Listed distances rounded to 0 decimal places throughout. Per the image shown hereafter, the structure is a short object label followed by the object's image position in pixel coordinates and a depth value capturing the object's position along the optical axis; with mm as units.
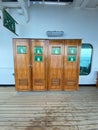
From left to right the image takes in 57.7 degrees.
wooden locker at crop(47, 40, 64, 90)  3191
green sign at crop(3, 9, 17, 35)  1942
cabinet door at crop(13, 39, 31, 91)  3132
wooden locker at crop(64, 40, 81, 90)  3194
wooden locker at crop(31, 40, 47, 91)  3171
